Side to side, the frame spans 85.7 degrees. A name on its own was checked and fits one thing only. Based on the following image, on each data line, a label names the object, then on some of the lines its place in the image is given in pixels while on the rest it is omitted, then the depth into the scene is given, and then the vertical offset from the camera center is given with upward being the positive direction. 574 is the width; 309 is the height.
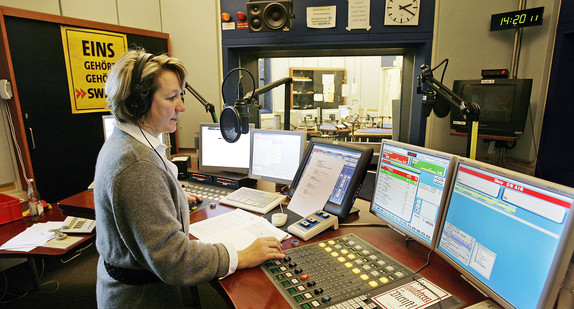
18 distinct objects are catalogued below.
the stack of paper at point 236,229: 1.24 -0.54
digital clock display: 2.40 +0.64
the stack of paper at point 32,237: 1.45 -0.66
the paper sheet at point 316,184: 1.42 -0.39
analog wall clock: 2.64 +0.75
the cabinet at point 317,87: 6.69 +0.31
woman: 0.85 -0.30
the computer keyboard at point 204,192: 1.66 -0.54
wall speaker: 2.49 +0.70
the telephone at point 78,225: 1.61 -0.65
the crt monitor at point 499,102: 2.34 -0.01
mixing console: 0.88 -0.55
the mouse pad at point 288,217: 1.36 -0.54
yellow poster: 2.45 +0.34
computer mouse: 1.35 -0.51
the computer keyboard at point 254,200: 1.56 -0.52
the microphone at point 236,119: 1.52 -0.09
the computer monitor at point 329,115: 5.77 -0.26
